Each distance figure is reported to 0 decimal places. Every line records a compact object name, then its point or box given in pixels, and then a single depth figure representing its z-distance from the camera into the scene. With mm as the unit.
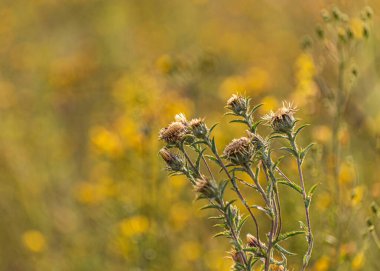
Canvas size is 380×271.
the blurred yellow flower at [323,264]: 4309
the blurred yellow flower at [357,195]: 3893
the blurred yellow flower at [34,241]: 6746
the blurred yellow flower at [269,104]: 5582
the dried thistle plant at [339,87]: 4270
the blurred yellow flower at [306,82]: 5246
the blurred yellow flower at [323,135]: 5117
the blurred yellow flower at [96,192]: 6294
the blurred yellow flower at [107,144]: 6016
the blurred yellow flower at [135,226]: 5503
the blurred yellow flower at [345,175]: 5016
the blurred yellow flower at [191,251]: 5796
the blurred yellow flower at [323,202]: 4633
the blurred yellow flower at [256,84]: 6508
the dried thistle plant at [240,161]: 2504
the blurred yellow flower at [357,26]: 5198
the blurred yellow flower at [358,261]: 3967
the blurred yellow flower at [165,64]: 6125
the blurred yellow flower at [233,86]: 6624
